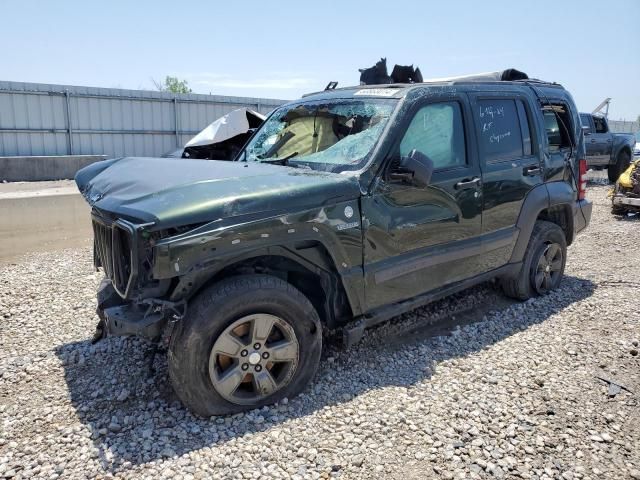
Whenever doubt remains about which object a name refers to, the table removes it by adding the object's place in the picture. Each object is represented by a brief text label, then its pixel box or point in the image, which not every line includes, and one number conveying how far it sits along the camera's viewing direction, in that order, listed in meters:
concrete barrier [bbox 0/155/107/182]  14.10
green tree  48.16
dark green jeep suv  3.08
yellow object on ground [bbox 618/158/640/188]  10.70
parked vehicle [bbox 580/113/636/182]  15.56
